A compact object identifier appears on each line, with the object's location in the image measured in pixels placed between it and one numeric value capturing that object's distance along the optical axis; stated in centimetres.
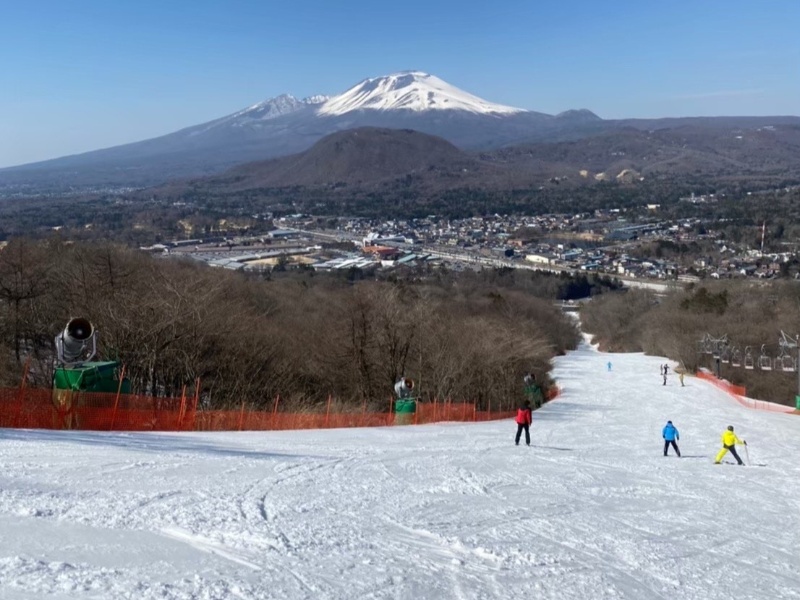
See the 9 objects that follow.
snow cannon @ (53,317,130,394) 1667
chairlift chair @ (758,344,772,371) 4556
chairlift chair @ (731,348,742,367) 4904
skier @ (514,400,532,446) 1775
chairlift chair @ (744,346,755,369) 4812
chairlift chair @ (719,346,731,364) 4573
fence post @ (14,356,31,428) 1478
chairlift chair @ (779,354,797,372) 4017
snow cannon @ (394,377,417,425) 2355
